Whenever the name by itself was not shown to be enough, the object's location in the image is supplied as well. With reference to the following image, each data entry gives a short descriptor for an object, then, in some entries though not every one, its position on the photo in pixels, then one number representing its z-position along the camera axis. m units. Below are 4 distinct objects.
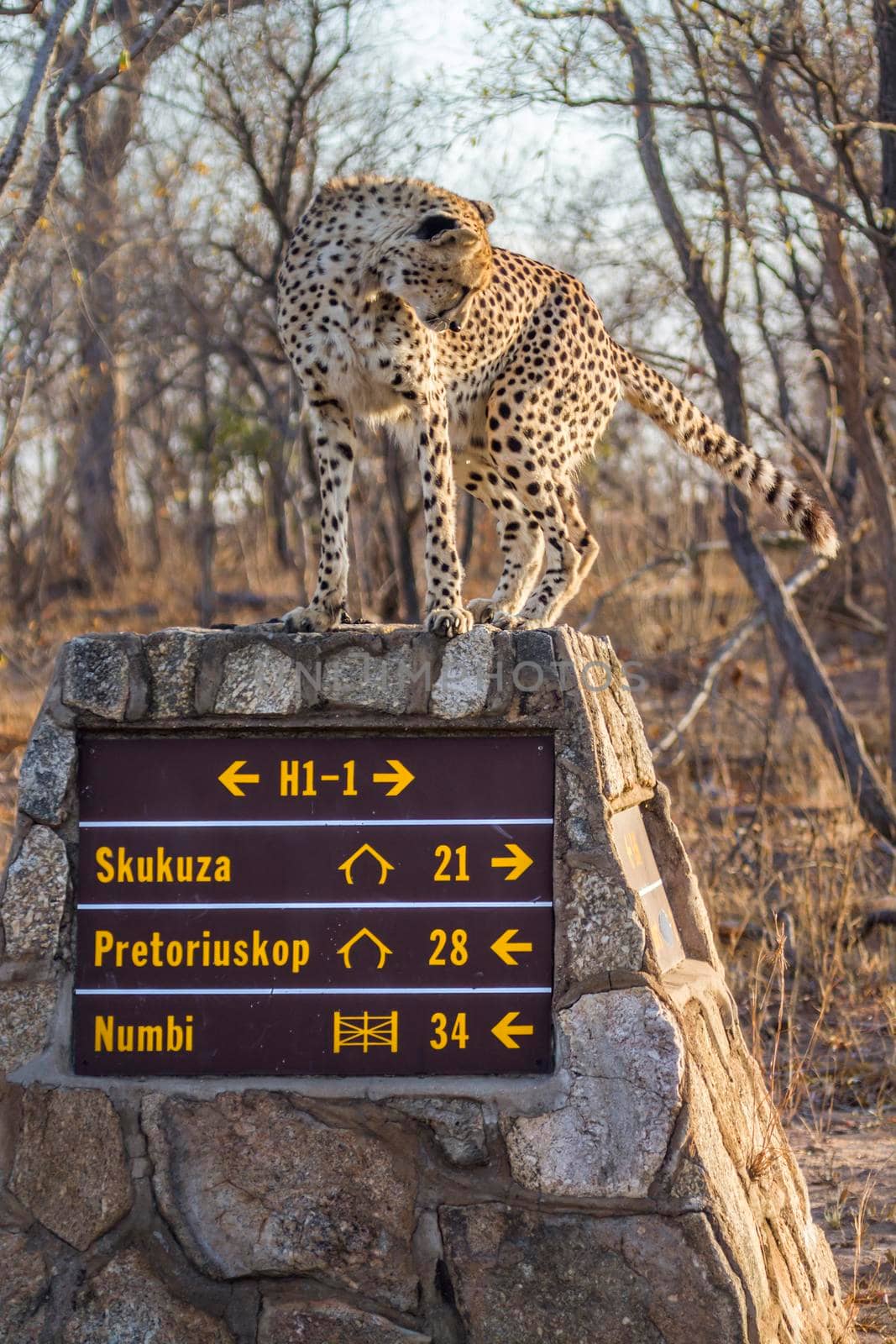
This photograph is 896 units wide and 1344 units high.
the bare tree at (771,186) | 12.84
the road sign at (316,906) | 6.02
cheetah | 7.92
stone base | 5.70
